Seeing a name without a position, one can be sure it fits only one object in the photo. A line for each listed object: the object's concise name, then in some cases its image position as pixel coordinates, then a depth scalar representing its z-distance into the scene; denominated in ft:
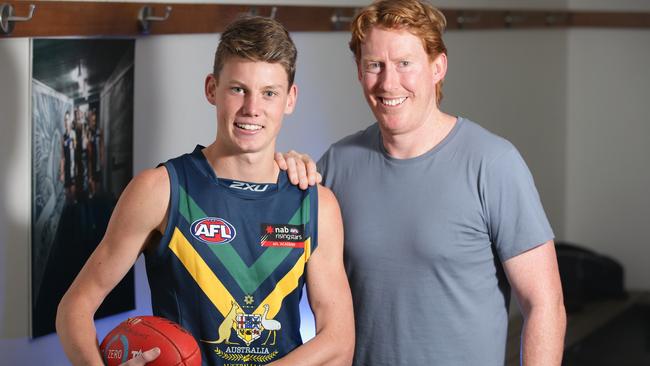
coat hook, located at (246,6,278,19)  12.37
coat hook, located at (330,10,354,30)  14.37
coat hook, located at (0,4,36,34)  8.89
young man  7.39
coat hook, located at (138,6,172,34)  10.65
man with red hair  8.06
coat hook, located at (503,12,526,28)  19.62
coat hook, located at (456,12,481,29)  17.66
